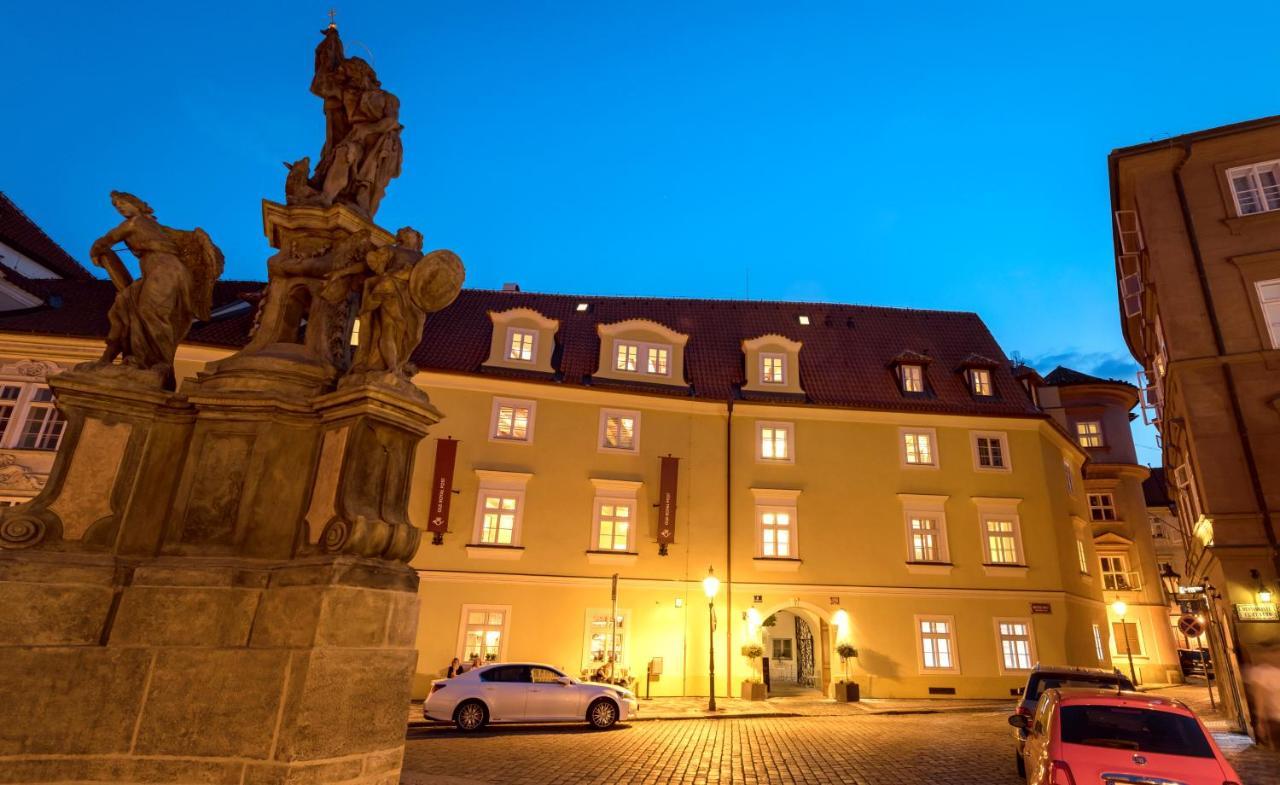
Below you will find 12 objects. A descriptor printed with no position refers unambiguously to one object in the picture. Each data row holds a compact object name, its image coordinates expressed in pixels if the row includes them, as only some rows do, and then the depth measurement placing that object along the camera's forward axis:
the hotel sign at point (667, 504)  23.08
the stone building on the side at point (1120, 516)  31.70
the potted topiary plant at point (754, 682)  21.64
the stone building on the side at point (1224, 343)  15.43
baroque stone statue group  4.73
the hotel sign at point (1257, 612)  14.76
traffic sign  16.78
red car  6.05
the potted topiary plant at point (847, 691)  21.62
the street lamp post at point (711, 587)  20.30
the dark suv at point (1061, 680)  10.73
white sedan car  14.54
